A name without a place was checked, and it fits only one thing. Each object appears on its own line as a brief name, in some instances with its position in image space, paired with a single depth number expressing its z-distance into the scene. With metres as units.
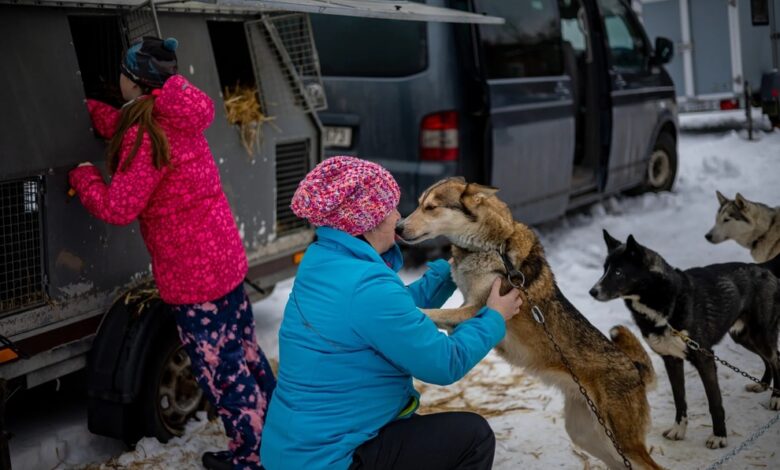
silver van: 6.79
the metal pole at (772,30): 6.93
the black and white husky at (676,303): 4.34
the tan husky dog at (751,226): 6.00
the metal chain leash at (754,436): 3.35
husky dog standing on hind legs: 3.62
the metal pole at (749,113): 8.30
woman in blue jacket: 2.66
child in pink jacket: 3.69
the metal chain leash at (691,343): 4.17
